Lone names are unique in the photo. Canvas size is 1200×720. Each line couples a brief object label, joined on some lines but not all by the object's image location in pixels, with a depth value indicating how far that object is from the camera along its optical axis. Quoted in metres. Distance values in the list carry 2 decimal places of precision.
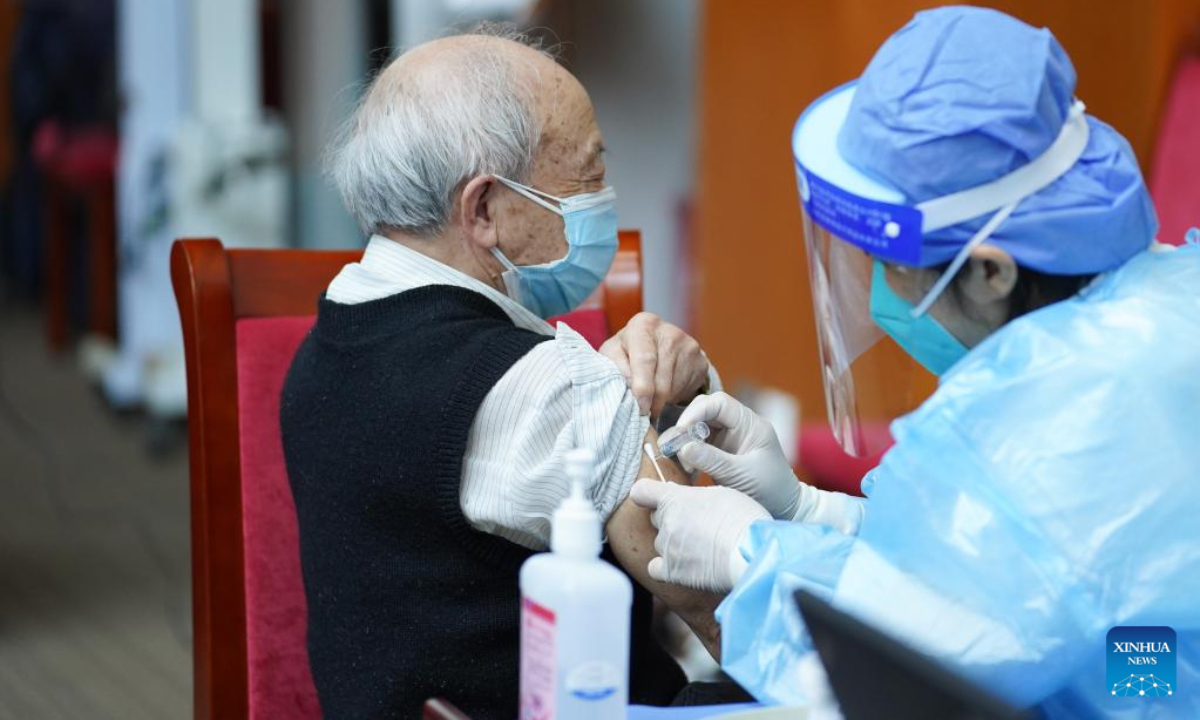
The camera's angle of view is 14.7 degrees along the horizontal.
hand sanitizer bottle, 3.79
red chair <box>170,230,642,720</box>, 4.44
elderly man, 4.10
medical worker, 3.86
